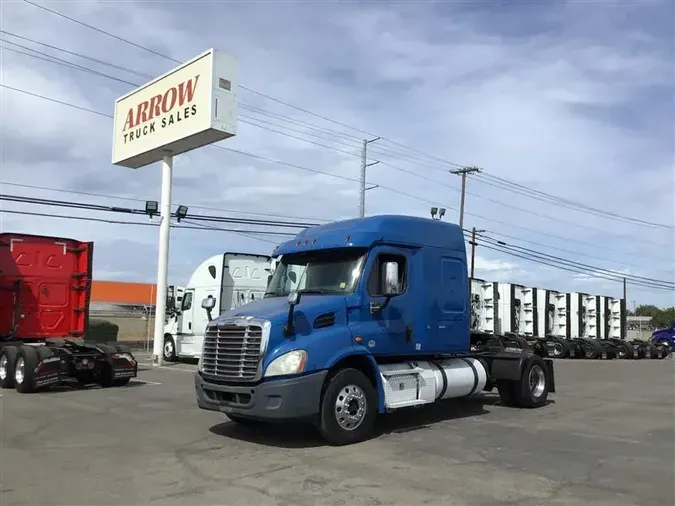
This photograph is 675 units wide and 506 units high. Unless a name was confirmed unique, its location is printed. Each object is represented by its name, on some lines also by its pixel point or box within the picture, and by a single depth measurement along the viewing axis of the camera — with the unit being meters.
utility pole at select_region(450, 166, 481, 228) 46.66
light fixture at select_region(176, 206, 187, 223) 25.28
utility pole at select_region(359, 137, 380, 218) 37.56
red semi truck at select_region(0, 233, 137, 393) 13.66
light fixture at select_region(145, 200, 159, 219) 23.19
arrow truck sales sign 21.05
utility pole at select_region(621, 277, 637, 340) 42.06
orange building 71.75
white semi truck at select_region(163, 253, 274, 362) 21.34
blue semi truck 8.05
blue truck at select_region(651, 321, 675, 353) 47.94
